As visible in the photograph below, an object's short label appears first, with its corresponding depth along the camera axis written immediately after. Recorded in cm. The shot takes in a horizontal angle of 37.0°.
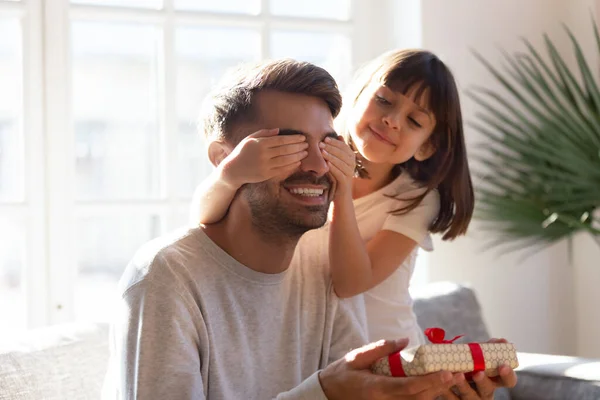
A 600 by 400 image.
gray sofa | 181
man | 152
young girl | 210
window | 274
